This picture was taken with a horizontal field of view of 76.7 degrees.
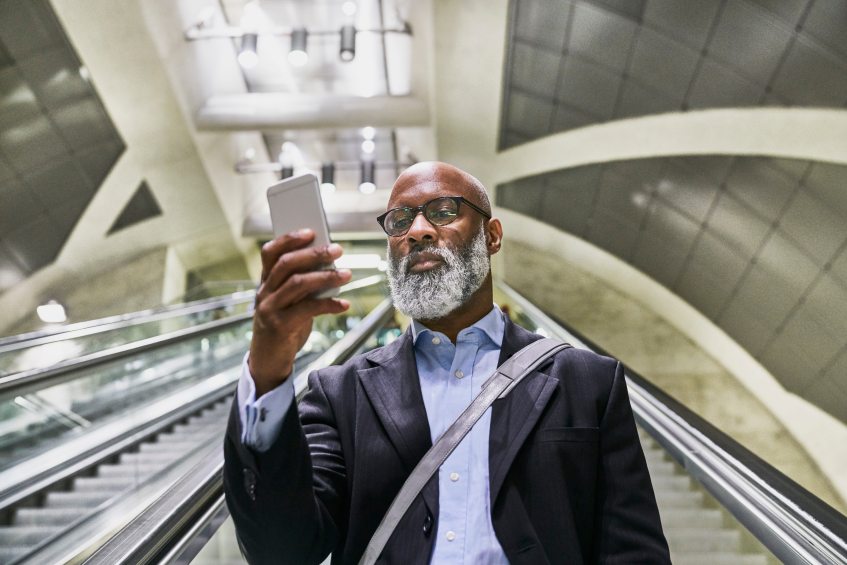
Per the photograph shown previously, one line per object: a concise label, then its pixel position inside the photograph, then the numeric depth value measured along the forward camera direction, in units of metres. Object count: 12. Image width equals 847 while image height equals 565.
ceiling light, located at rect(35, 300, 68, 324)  9.96
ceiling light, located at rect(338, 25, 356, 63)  8.55
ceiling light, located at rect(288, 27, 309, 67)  8.74
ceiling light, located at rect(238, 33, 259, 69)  8.55
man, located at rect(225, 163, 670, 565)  1.06
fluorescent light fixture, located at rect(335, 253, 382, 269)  18.89
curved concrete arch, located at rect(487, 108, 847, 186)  5.83
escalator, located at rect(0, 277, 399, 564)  2.98
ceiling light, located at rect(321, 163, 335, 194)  12.24
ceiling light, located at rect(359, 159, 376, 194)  12.02
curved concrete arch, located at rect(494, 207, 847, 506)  7.17
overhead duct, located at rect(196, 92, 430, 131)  10.90
